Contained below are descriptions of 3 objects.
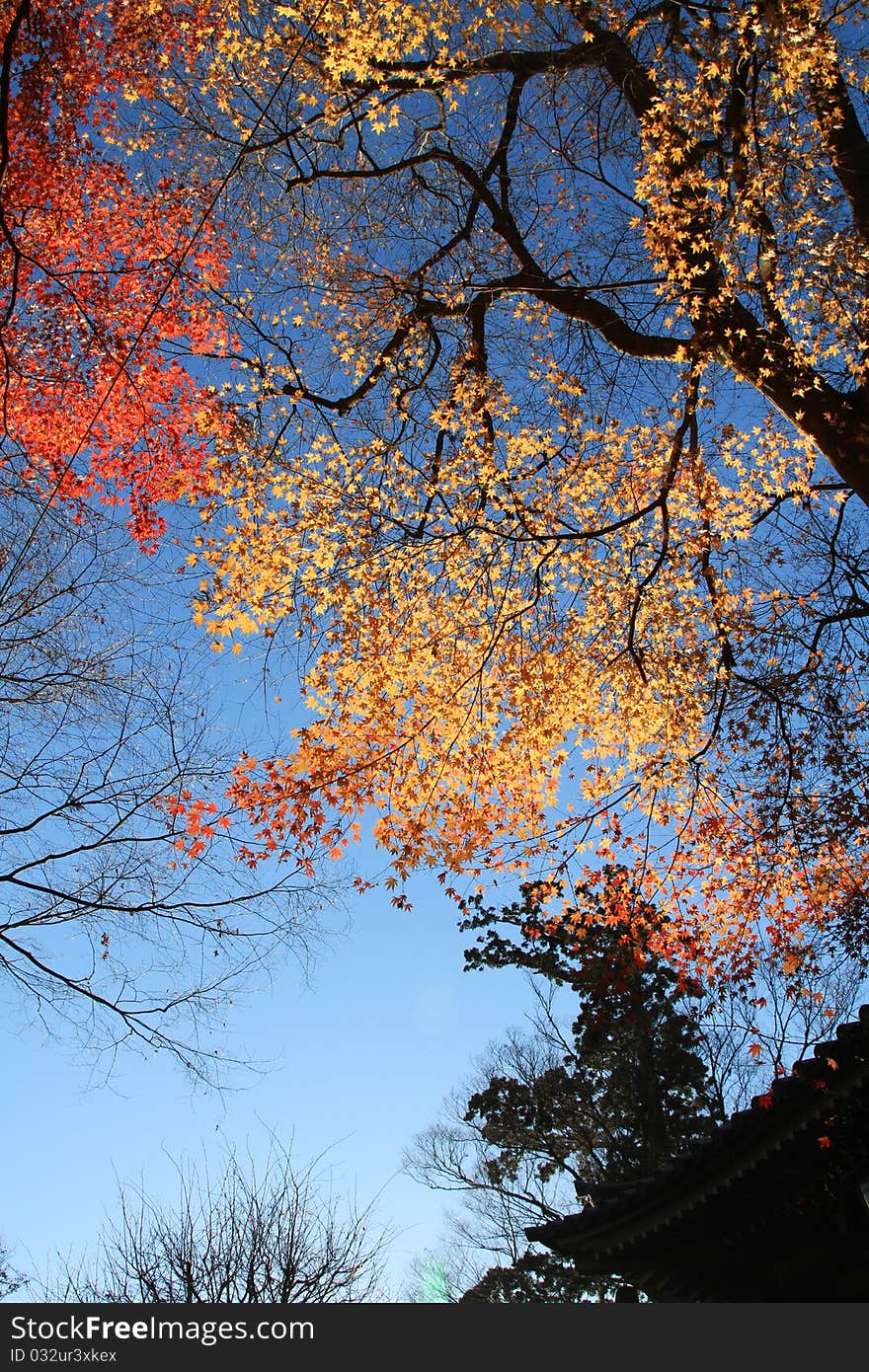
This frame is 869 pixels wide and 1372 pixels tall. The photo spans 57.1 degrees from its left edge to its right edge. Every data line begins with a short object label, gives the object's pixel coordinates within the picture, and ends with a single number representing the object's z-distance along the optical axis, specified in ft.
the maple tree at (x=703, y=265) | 22.16
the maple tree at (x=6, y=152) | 15.62
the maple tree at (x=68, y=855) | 22.48
